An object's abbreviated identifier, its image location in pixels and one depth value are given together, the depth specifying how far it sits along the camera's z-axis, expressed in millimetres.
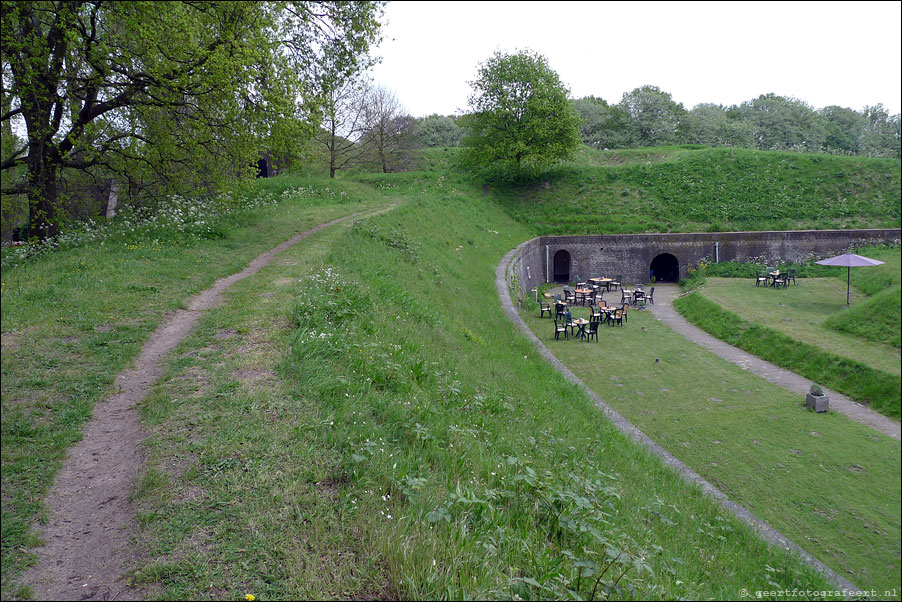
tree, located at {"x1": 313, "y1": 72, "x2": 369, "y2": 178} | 34550
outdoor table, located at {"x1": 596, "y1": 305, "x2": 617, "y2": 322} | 17875
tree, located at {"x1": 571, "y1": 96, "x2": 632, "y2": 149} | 48531
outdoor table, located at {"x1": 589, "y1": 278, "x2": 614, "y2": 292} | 25342
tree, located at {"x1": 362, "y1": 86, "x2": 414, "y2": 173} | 39625
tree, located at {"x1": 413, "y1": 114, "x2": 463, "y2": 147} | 52500
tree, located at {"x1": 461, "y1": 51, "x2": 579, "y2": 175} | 30797
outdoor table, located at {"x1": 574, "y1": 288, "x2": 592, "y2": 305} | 21547
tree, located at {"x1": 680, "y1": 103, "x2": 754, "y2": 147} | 35291
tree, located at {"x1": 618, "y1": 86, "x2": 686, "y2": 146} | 46844
